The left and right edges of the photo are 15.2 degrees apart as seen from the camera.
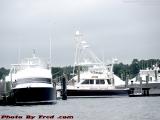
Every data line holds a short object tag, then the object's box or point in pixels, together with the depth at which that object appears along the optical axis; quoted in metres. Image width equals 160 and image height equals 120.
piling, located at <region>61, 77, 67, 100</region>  85.38
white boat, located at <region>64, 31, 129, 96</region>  101.62
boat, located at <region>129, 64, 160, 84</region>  148.48
